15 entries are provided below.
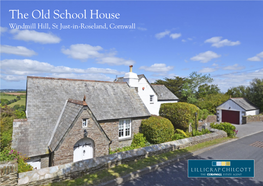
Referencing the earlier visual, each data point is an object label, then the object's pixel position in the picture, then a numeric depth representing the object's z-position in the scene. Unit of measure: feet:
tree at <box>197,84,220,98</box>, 148.87
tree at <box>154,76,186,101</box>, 174.70
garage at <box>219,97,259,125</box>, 91.20
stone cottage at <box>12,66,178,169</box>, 34.58
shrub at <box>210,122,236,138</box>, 55.42
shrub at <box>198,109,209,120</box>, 91.30
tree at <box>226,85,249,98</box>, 113.91
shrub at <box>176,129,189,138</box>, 56.52
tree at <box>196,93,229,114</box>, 108.47
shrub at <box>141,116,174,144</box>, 51.16
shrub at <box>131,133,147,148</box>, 51.97
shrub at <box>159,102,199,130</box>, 62.75
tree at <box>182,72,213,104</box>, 151.28
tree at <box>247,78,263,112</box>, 99.86
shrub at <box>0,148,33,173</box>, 22.94
